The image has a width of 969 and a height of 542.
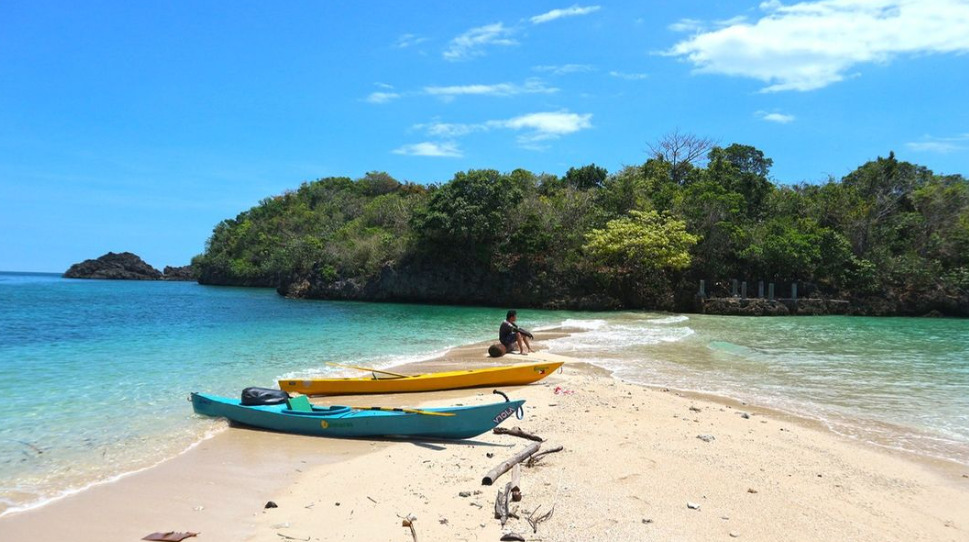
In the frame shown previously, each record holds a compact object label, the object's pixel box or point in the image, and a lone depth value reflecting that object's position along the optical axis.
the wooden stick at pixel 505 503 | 4.33
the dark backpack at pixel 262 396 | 7.57
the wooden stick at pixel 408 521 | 4.31
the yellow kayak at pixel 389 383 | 9.70
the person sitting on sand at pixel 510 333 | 13.20
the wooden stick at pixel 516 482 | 4.77
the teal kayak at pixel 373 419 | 6.57
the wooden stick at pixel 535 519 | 4.25
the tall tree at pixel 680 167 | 52.28
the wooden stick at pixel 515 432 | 6.63
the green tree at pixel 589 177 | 51.81
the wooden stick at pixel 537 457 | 5.71
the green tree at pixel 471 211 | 36.88
